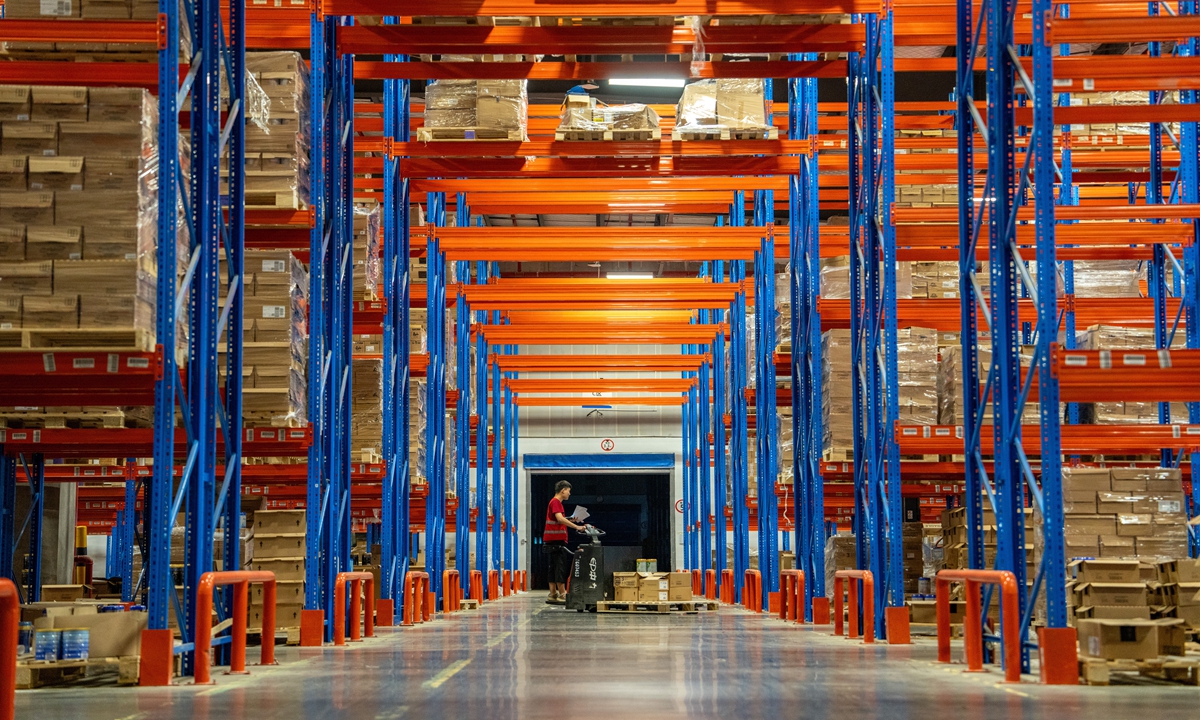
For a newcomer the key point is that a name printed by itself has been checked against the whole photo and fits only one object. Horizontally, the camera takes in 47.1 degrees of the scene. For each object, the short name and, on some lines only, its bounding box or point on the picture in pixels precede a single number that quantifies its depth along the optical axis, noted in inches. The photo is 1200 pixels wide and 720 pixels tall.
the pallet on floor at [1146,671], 309.4
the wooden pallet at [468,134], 589.3
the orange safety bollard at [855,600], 463.2
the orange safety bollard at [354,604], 466.3
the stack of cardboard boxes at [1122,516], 460.4
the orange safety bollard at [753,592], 835.4
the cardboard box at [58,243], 306.7
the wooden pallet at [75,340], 301.1
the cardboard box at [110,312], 303.1
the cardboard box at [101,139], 310.7
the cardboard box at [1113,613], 367.9
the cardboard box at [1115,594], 380.8
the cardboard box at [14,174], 308.8
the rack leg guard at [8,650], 184.9
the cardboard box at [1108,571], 388.5
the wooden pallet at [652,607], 767.1
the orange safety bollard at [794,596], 642.2
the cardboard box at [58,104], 312.7
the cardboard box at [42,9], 353.1
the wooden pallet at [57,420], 455.4
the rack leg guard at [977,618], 316.8
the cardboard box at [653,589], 773.3
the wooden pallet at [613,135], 586.6
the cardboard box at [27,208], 308.0
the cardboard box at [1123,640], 321.1
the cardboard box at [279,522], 501.4
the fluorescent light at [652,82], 890.1
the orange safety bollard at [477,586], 987.3
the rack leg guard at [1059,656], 307.6
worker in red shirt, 829.2
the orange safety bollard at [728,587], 1059.6
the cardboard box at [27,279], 304.3
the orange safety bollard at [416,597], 639.8
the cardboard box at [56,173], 307.0
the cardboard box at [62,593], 654.5
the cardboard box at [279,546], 497.0
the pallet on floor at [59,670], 322.7
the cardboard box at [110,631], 327.9
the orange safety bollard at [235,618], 320.8
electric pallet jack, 783.7
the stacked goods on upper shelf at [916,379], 538.9
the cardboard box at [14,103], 314.8
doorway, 1566.2
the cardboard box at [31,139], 310.3
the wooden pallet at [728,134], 584.7
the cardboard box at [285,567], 493.4
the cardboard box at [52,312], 302.8
